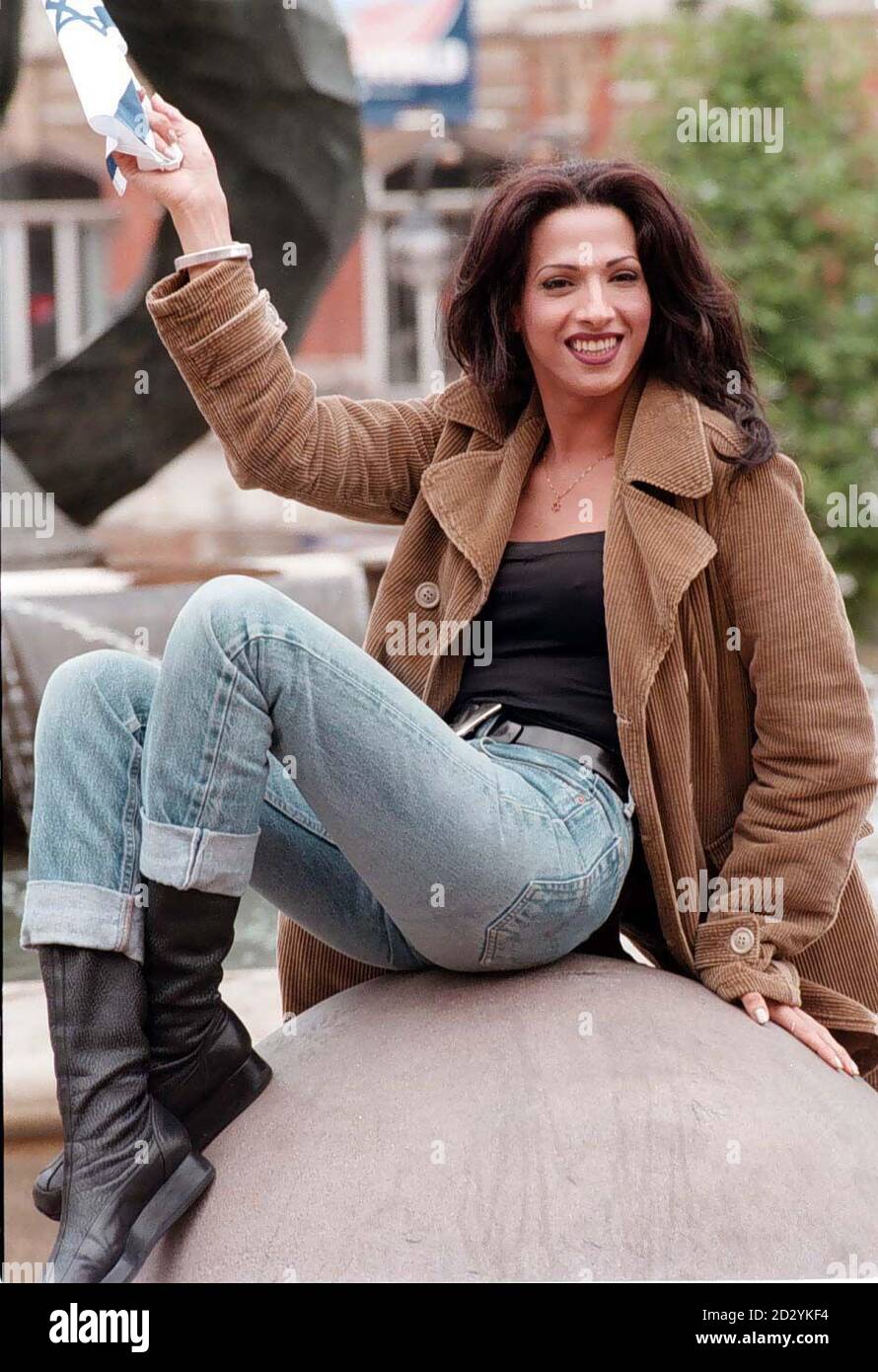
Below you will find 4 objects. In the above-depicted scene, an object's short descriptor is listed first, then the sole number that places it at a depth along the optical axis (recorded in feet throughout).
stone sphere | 8.59
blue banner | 69.67
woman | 8.64
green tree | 49.24
